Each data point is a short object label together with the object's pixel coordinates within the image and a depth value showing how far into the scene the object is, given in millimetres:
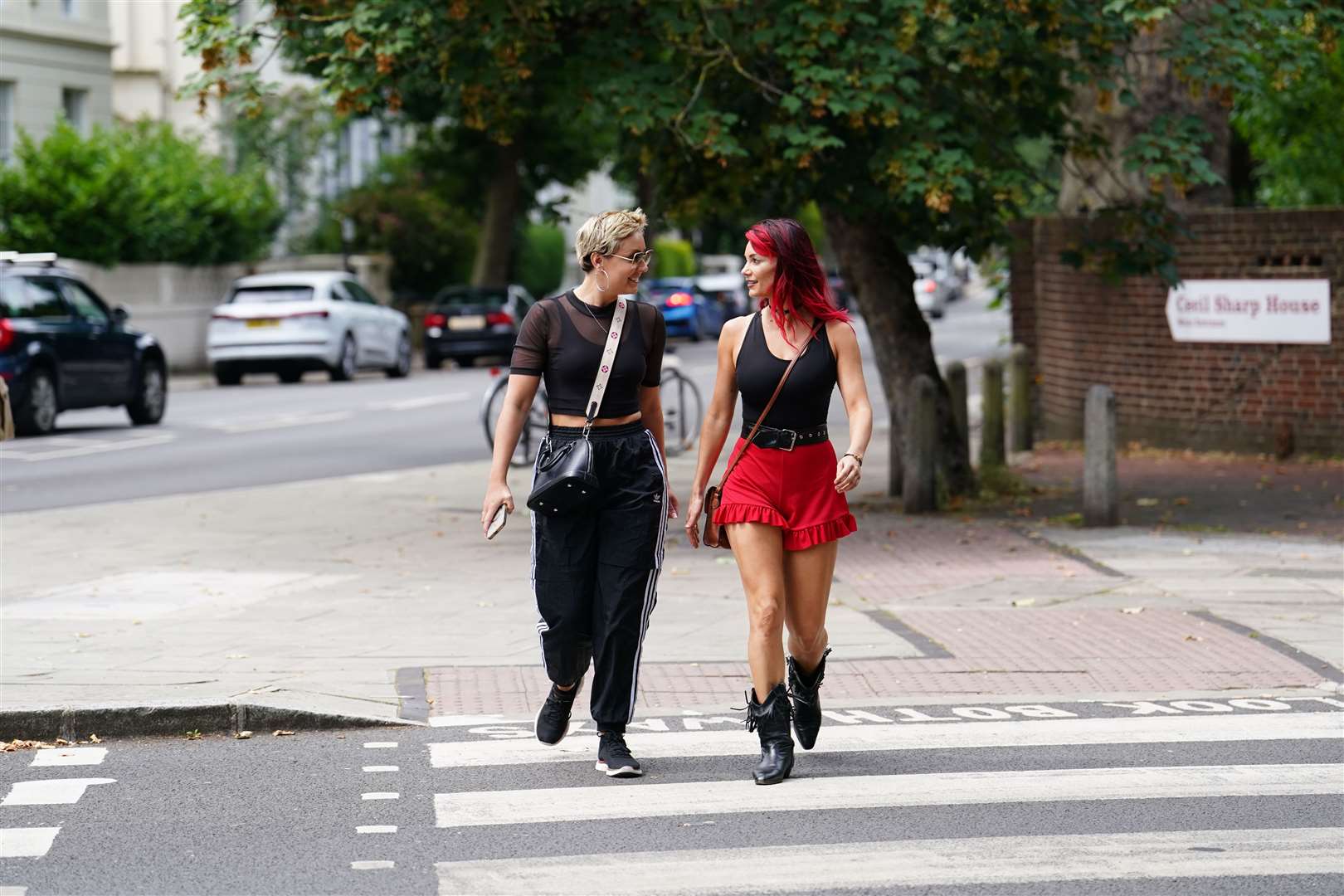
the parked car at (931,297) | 62406
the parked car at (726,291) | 49938
